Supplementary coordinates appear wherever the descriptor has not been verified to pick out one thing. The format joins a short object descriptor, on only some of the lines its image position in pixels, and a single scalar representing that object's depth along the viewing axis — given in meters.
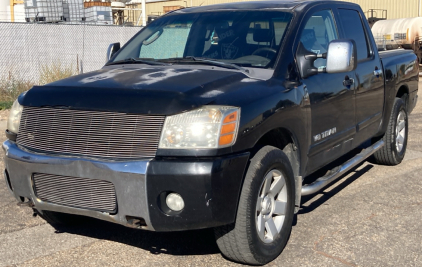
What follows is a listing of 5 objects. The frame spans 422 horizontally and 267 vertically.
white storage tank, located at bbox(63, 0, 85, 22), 18.08
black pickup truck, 3.38
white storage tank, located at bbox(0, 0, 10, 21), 20.76
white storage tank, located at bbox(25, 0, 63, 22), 17.30
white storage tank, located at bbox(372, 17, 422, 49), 23.34
